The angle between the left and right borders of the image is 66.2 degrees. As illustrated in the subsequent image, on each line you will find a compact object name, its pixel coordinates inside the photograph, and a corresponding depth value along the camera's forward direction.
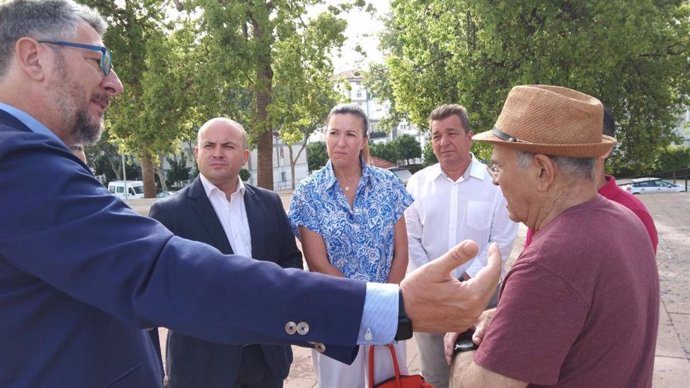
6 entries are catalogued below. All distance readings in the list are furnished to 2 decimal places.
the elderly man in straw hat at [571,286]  1.63
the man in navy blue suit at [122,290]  1.27
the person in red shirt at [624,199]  2.73
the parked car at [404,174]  31.63
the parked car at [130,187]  45.84
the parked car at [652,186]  29.80
